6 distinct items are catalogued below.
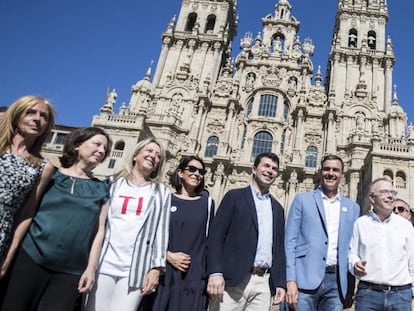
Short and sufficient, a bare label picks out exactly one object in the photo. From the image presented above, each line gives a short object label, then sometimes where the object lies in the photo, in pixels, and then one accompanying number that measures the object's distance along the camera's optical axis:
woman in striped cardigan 3.91
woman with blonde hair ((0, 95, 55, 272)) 3.36
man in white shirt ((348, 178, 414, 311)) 4.33
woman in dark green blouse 3.39
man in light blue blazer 4.47
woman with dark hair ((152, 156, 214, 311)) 4.20
